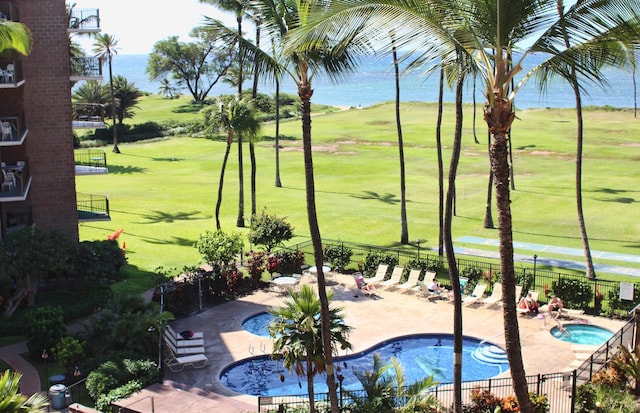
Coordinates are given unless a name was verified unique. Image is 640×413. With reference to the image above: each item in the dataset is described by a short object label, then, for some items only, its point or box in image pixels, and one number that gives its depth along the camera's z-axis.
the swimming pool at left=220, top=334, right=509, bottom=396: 22.97
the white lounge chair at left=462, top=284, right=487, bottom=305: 29.75
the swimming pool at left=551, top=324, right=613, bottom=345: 26.36
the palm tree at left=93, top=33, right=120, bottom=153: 76.56
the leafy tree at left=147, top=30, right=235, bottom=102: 131.25
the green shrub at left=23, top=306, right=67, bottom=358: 23.70
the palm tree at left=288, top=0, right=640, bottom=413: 12.16
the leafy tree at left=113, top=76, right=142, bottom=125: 84.06
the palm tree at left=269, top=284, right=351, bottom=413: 17.67
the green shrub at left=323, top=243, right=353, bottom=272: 34.06
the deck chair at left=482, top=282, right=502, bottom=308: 29.30
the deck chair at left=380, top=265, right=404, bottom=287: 31.70
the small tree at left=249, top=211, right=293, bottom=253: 33.56
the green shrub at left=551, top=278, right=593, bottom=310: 29.00
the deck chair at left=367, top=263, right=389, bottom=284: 32.09
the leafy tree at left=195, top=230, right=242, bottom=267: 31.02
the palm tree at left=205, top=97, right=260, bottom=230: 38.91
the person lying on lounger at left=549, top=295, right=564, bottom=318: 28.06
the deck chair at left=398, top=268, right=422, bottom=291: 31.28
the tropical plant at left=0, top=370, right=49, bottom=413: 12.47
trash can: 19.97
